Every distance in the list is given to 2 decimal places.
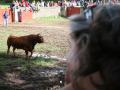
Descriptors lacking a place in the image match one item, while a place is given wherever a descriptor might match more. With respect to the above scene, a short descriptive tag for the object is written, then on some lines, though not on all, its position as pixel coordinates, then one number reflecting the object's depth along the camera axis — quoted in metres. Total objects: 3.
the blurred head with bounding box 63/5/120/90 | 1.08
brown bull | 14.38
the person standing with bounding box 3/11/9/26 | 28.00
